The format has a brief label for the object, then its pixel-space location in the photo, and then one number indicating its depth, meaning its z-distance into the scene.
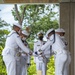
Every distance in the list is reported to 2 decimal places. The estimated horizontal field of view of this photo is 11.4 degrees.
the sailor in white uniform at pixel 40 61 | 9.00
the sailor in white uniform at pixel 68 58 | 8.01
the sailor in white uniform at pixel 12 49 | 7.38
